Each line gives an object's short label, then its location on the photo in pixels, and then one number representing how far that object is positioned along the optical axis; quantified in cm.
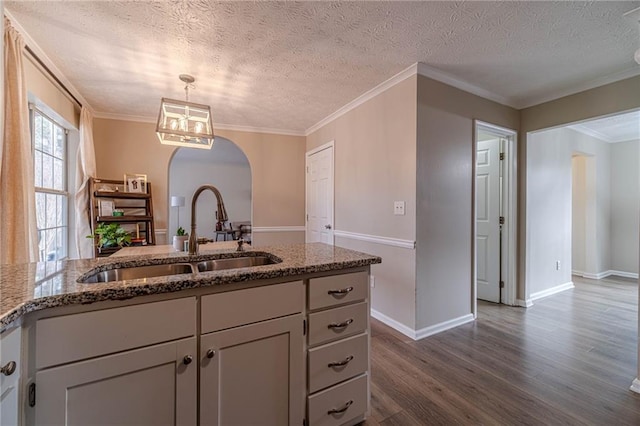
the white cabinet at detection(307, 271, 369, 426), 132
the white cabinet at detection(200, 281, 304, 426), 110
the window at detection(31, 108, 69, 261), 259
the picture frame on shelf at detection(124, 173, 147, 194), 369
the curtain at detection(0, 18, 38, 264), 176
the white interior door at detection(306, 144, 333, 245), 394
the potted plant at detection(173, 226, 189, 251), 193
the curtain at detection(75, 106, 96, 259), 318
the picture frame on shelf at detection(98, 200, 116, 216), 339
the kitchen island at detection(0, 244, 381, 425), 86
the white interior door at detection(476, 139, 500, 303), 341
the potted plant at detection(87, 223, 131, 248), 313
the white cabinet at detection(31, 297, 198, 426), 87
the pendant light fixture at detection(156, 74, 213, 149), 229
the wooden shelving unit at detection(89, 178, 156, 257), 334
